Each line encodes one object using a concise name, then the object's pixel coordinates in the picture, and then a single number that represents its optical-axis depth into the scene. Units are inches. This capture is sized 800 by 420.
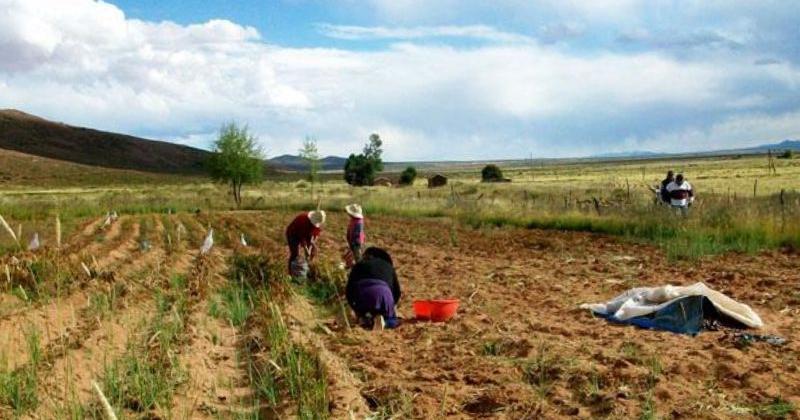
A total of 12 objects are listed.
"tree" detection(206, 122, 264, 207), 1817.2
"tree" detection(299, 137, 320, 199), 2177.7
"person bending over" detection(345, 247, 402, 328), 357.1
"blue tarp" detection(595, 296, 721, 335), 349.4
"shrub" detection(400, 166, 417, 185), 2866.6
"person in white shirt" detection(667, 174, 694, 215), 747.4
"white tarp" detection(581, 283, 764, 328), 351.9
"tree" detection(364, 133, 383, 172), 3120.1
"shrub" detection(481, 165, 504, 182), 2824.6
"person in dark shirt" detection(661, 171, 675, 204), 769.3
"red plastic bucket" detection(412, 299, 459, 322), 377.4
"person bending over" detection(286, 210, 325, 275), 458.2
